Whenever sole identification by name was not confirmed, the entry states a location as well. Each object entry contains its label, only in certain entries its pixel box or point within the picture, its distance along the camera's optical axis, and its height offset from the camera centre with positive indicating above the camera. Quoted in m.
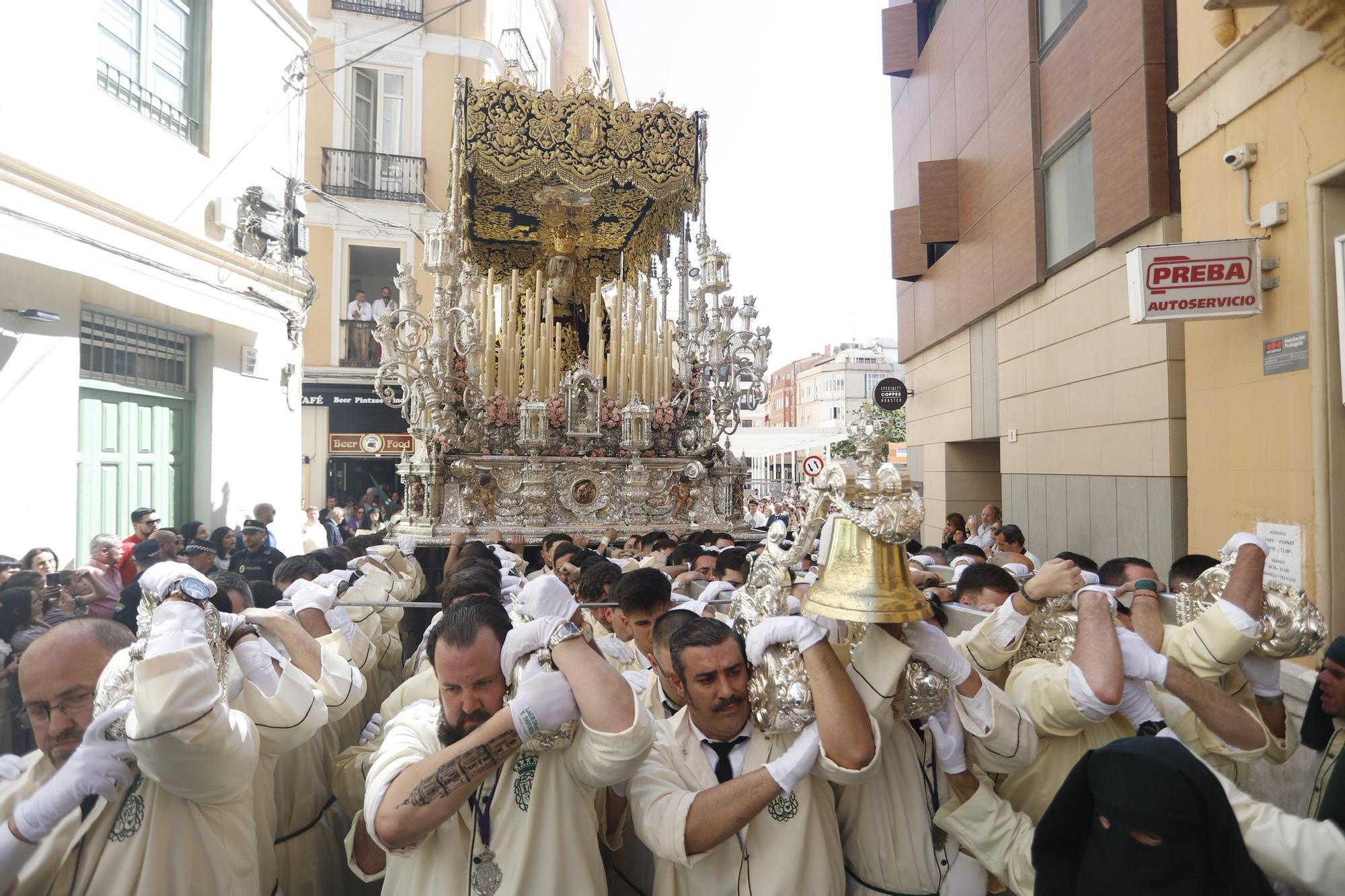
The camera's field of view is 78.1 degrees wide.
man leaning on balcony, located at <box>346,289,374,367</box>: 17.64 +2.83
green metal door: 7.87 +0.09
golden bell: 1.97 -0.30
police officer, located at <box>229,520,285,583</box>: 6.92 -0.78
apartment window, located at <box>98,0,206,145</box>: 7.91 +4.19
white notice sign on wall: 5.04 -0.57
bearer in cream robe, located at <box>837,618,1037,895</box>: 2.16 -0.93
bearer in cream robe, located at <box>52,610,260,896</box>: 1.87 -0.87
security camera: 5.46 +2.02
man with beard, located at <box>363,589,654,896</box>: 1.99 -0.76
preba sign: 5.34 +1.18
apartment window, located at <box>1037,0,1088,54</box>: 8.81 +4.95
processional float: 8.48 +1.24
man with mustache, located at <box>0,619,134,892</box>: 1.93 -0.71
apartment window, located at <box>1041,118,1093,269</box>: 8.56 +2.87
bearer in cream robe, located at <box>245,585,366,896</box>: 2.82 -1.16
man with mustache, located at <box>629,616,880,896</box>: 2.07 -0.84
